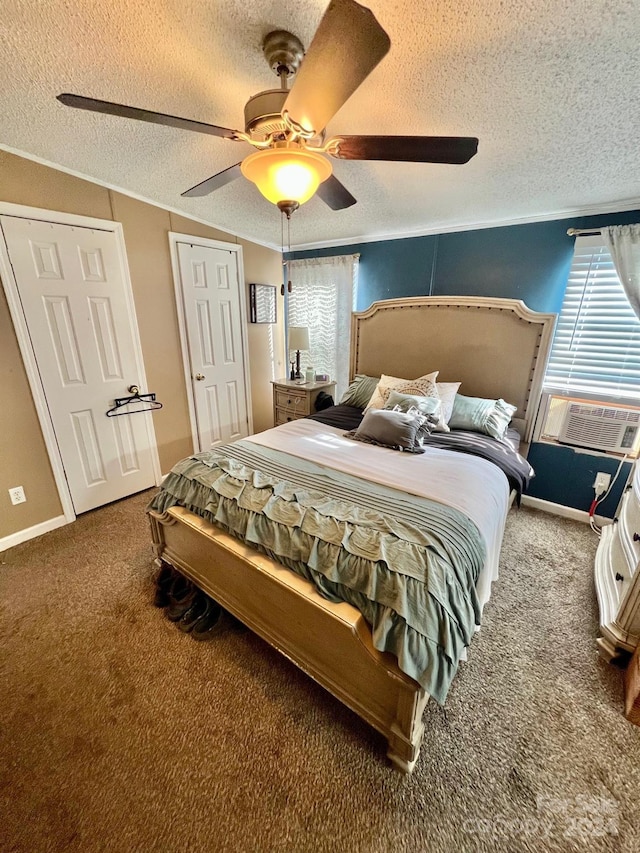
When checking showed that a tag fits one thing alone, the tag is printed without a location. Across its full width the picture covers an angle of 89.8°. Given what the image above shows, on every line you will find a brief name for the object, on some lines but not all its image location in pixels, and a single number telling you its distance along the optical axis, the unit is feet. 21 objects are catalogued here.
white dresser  4.88
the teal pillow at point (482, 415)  7.67
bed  3.52
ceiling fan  2.65
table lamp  11.23
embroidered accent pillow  8.34
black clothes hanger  8.64
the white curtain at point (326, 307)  11.38
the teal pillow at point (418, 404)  7.72
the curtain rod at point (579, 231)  7.28
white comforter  4.98
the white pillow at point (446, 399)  7.77
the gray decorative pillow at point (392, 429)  6.73
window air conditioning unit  7.39
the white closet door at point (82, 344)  6.97
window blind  7.36
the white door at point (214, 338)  9.83
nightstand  11.03
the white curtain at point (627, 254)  6.84
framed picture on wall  11.63
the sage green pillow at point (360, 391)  9.68
